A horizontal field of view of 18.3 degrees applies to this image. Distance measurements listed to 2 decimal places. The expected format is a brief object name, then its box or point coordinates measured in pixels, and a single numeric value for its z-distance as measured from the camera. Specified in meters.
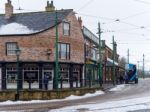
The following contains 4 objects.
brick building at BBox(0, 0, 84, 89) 50.03
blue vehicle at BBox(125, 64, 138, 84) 74.06
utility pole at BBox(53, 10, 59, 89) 42.22
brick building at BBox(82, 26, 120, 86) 57.82
